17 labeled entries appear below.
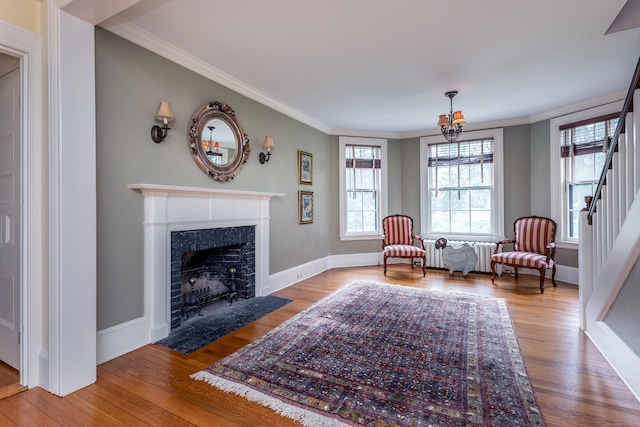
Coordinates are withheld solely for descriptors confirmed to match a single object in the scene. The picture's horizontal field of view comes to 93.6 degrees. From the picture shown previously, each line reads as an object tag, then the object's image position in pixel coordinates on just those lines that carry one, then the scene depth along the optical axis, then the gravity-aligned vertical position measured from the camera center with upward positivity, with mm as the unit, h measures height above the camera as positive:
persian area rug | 1663 -1104
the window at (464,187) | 5168 +451
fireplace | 2555 -96
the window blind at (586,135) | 4047 +1093
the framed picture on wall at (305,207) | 4715 +85
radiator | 5012 -727
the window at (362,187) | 5691 +472
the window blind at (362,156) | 5750 +1076
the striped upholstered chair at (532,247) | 4055 -533
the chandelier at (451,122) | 3490 +1071
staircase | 2018 -249
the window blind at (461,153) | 5238 +1059
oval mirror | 2986 +765
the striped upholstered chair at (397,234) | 5071 -398
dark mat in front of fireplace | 2557 -1087
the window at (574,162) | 4172 +728
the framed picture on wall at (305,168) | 4699 +714
